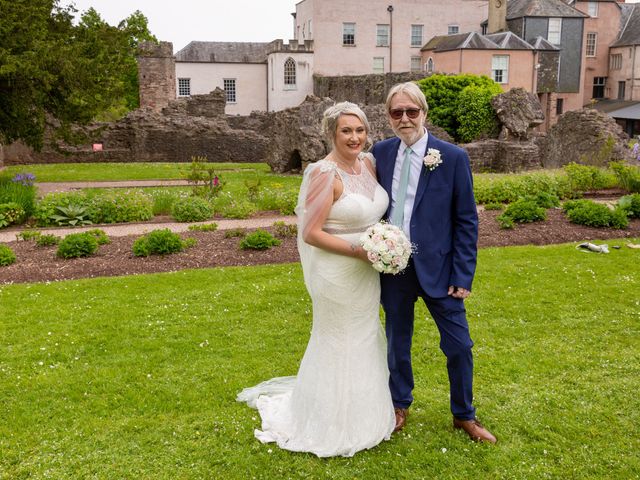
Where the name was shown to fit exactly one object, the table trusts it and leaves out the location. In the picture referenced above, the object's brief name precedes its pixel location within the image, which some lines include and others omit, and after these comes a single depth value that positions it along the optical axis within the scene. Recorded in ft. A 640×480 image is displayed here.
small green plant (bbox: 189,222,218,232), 37.76
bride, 13.93
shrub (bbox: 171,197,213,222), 41.57
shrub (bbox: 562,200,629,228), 38.04
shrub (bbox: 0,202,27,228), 39.70
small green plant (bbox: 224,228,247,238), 35.76
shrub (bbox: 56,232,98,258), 31.73
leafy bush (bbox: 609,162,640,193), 48.34
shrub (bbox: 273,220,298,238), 35.94
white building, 146.82
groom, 13.96
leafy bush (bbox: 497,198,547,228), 38.70
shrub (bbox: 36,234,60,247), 33.96
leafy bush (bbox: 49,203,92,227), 40.24
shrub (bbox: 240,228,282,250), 33.12
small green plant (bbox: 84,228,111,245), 34.37
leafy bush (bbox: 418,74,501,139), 90.27
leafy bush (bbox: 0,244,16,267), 30.81
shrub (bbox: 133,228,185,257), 32.09
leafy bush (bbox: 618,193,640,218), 39.91
